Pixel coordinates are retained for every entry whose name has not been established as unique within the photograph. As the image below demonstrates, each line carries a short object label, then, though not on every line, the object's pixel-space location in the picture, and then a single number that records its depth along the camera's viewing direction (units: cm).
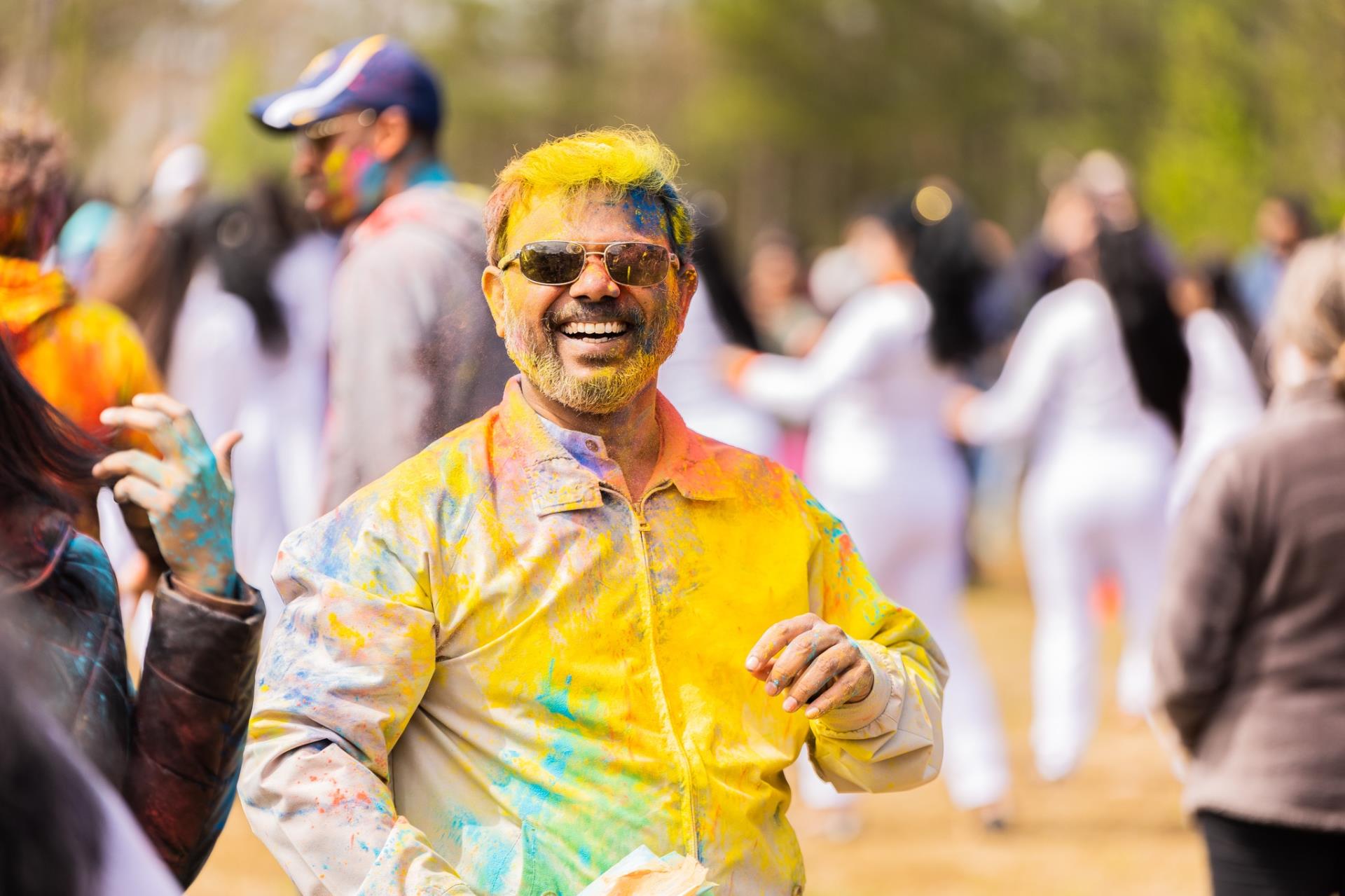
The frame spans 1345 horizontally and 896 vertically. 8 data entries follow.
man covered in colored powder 409
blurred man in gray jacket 593
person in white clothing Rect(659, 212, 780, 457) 1355
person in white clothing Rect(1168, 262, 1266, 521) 1620
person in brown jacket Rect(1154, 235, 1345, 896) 667
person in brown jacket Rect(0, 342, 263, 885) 468
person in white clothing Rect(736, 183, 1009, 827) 1248
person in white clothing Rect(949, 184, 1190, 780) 1356
